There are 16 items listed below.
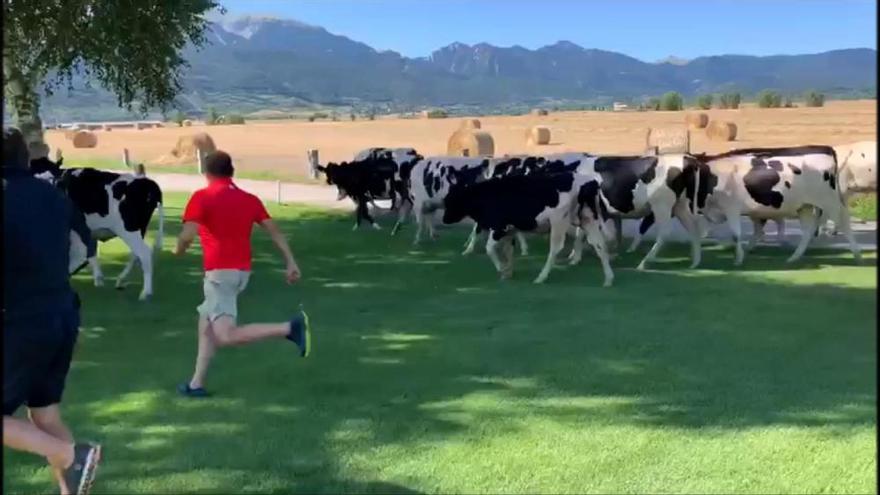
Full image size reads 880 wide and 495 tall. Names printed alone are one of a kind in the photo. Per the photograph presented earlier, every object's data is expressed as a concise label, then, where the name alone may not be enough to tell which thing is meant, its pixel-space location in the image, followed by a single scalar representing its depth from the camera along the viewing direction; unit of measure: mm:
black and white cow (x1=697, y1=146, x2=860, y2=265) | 14797
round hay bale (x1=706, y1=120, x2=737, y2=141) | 39531
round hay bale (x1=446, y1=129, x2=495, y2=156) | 31422
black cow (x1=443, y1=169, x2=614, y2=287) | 12892
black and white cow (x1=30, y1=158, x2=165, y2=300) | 11898
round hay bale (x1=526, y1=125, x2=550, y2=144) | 42562
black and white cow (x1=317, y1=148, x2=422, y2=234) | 19609
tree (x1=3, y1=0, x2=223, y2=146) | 13789
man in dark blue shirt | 4145
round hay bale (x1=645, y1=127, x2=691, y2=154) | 28762
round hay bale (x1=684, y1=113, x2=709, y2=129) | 47438
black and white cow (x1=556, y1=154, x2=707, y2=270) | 14555
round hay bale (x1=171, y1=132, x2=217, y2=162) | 39500
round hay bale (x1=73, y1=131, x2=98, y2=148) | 49625
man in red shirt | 6801
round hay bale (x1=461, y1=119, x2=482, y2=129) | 51844
